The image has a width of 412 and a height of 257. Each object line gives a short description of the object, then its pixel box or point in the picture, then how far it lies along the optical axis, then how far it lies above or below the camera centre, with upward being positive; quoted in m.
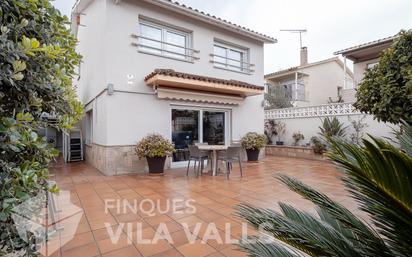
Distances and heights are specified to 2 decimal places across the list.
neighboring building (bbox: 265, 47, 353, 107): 24.89 +5.83
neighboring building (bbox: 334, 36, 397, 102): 15.89 +5.84
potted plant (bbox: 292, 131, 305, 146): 17.15 -0.51
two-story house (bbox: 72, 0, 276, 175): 10.34 +2.66
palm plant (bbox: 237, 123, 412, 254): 1.18 -0.65
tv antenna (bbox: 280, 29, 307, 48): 27.69 +12.35
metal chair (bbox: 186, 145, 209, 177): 9.79 -1.01
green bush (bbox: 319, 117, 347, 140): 14.45 +0.27
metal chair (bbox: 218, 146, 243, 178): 9.66 -1.01
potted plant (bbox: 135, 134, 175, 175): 9.80 -0.86
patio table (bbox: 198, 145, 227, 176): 9.83 -0.88
